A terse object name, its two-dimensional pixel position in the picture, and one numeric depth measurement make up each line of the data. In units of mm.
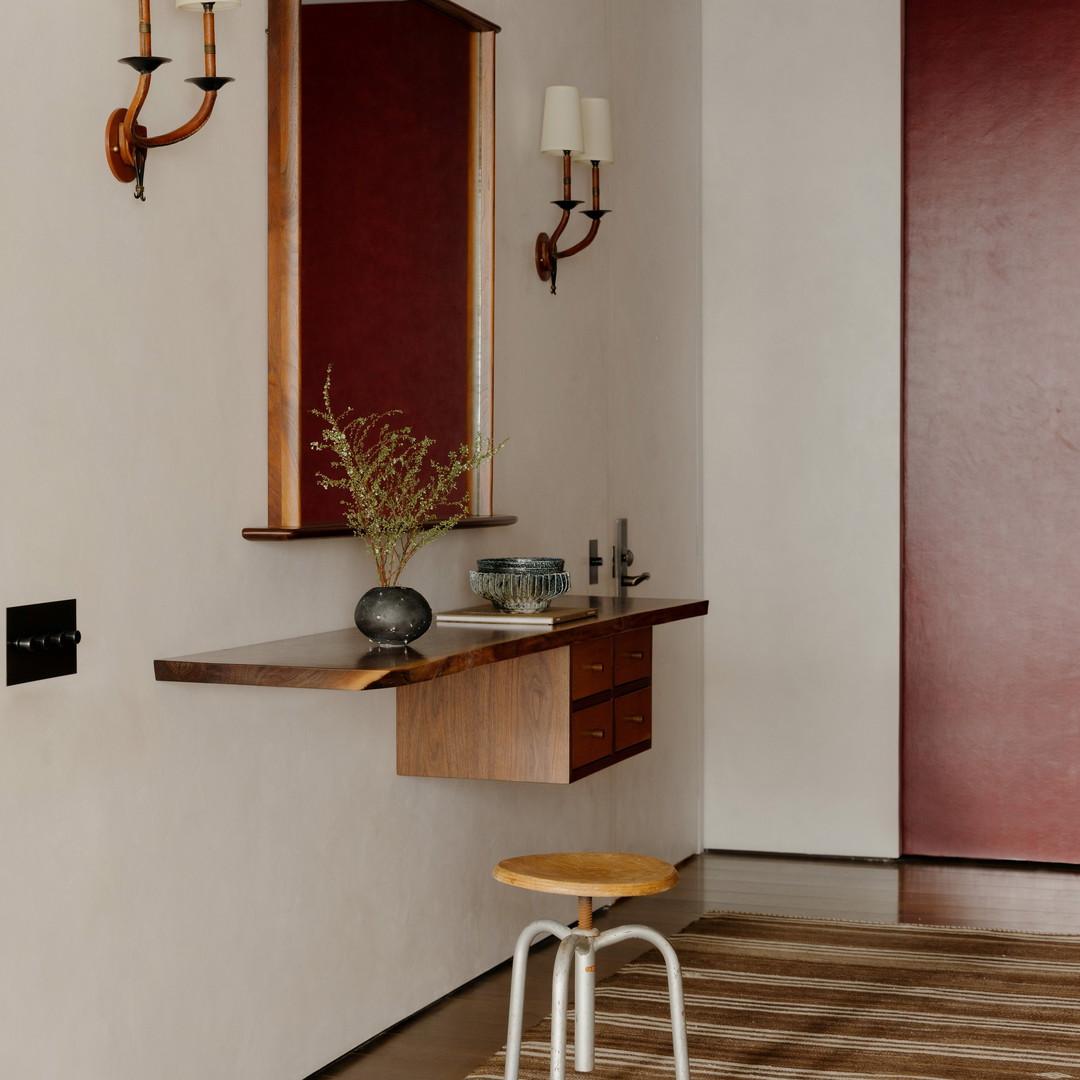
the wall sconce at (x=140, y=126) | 2098
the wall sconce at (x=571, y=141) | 3504
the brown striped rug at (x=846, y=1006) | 2812
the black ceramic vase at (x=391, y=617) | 2436
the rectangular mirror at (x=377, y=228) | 2543
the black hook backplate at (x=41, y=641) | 1955
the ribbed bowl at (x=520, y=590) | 2914
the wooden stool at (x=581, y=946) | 2320
